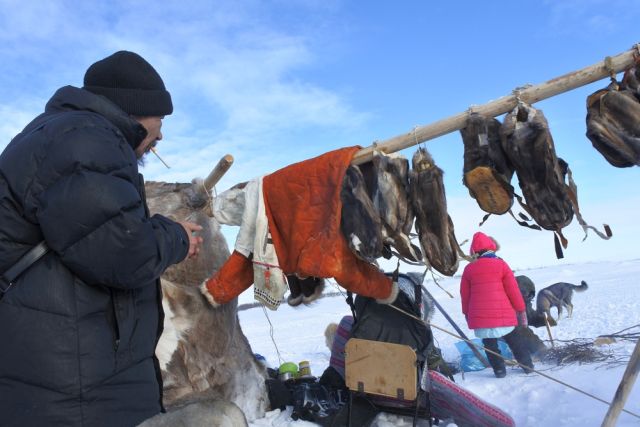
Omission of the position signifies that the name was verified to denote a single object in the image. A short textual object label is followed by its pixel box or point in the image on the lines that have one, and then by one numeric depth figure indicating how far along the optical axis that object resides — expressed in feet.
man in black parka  4.78
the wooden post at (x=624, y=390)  9.21
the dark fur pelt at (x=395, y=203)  11.45
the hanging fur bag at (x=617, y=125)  9.08
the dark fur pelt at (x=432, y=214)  11.19
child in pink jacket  21.11
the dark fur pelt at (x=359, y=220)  11.39
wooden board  12.39
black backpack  13.43
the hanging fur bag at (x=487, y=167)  10.22
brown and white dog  30.12
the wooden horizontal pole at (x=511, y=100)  9.45
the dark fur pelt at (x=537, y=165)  9.82
